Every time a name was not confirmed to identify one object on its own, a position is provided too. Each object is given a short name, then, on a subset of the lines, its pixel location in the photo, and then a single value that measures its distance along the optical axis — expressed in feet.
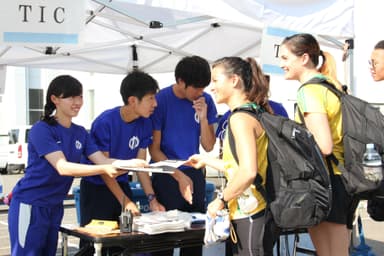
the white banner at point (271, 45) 17.30
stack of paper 11.01
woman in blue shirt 10.85
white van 69.10
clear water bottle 10.06
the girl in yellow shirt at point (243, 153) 8.77
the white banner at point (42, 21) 12.85
